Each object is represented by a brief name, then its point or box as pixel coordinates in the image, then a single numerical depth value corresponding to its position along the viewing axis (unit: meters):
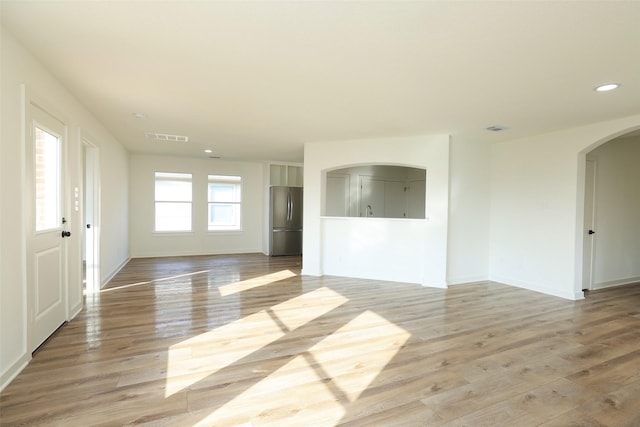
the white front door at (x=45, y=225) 2.62
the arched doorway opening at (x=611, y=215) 5.14
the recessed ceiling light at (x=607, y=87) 2.95
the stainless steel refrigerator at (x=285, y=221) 8.33
